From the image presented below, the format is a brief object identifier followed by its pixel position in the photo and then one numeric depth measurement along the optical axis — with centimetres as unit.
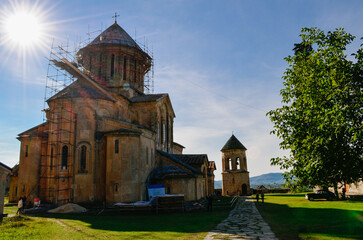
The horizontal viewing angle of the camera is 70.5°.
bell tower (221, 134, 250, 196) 4065
